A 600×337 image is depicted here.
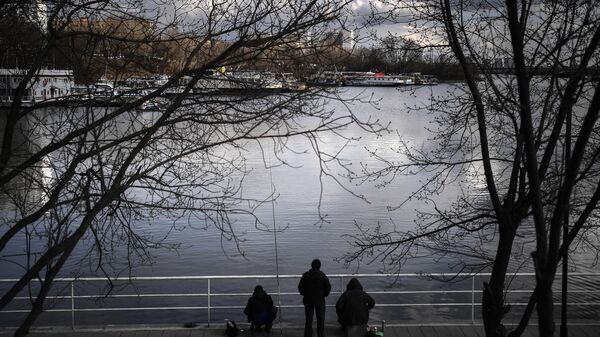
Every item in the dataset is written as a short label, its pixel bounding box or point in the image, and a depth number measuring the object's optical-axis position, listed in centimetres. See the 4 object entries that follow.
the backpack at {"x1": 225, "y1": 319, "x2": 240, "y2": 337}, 1120
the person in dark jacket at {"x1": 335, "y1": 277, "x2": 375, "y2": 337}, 1043
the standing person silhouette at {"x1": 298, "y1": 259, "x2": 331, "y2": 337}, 1075
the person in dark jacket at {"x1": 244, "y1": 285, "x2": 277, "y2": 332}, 1110
